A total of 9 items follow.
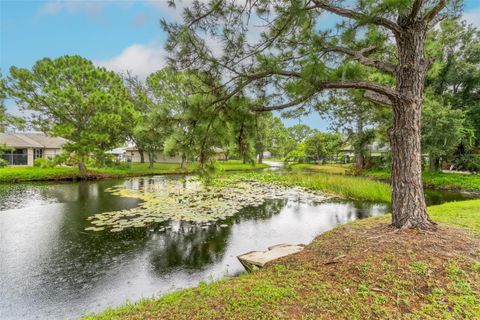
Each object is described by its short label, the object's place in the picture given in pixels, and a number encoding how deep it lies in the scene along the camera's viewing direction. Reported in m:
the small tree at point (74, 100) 15.13
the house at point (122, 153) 34.09
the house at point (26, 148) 21.33
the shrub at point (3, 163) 17.77
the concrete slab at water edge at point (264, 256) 3.94
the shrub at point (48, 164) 15.85
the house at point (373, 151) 17.89
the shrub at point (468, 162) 15.02
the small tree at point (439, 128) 12.85
